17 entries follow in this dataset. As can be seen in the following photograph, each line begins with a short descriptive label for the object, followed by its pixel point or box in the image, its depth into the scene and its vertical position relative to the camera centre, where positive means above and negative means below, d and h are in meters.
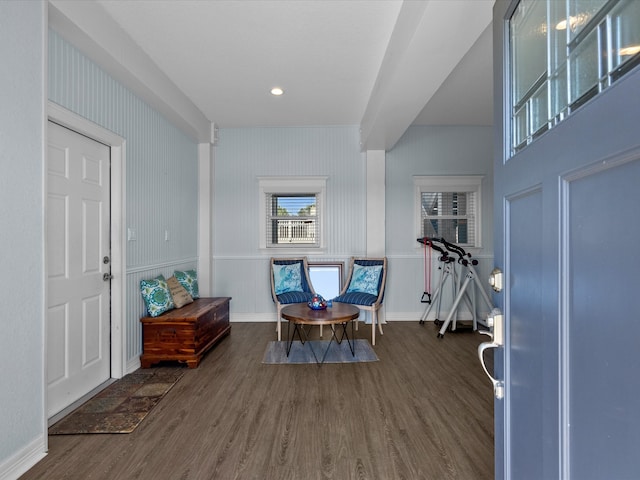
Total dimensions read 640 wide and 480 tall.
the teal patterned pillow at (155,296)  3.28 -0.55
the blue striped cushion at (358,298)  4.02 -0.72
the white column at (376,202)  4.86 +0.55
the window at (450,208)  5.02 +0.48
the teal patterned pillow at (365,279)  4.33 -0.51
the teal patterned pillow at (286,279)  4.45 -0.52
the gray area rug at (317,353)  3.35 -1.19
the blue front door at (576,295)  0.55 -0.11
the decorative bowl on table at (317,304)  3.54 -0.67
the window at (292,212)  4.95 +0.41
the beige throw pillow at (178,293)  3.64 -0.58
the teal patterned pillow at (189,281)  4.01 -0.50
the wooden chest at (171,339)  3.21 -0.95
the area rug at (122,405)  2.20 -1.22
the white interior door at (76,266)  2.36 -0.20
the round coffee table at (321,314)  3.23 -0.75
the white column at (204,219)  4.71 +0.29
